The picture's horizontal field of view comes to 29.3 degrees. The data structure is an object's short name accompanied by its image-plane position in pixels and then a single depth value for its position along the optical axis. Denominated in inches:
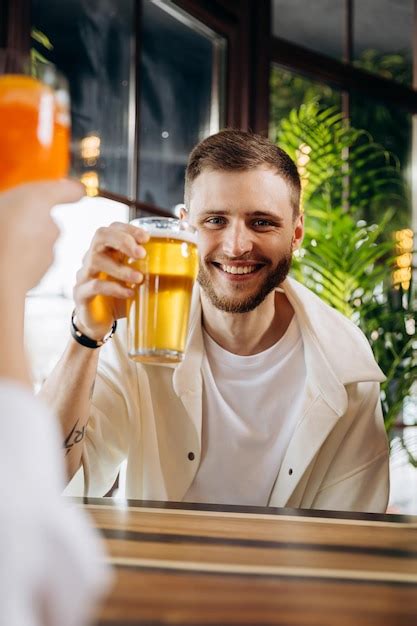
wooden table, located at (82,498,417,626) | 24.7
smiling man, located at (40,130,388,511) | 76.3
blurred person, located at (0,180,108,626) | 16.4
